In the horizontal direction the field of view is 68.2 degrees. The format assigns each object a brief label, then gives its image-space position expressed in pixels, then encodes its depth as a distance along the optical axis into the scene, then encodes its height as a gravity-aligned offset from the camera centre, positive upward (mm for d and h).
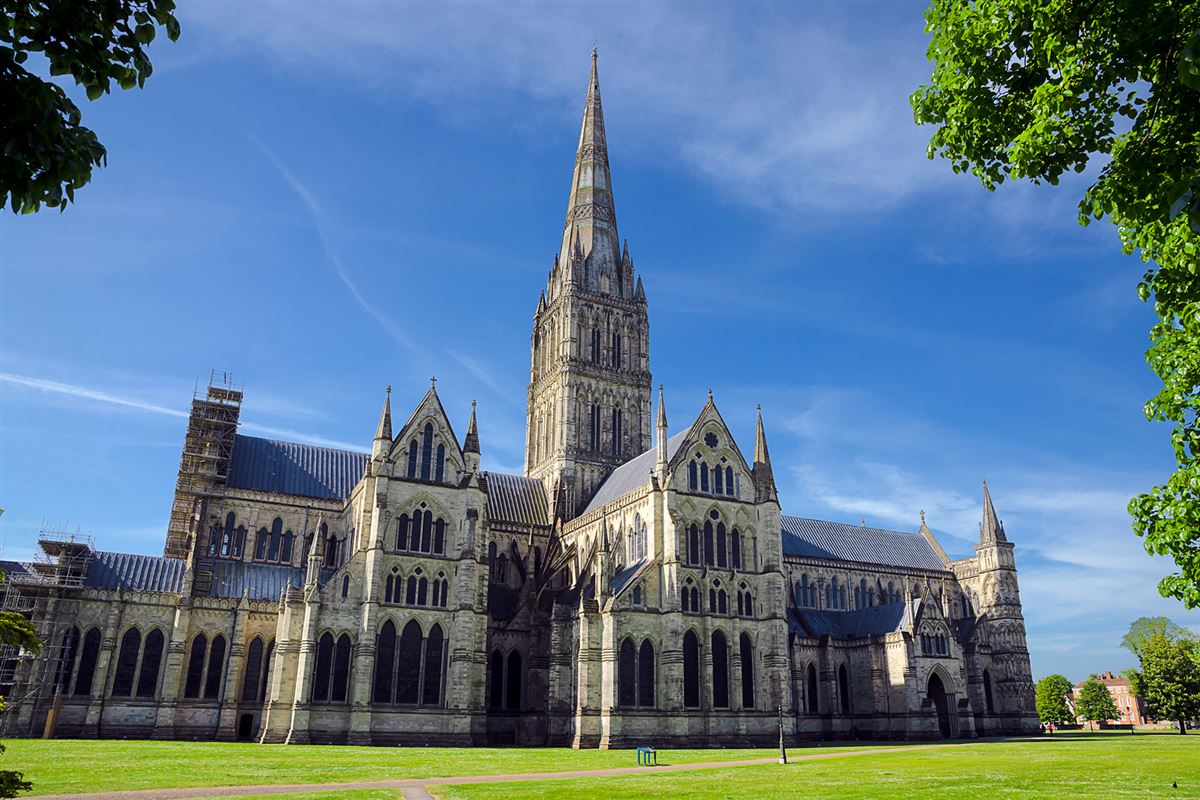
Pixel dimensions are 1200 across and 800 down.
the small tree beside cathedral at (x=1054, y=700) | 111000 +641
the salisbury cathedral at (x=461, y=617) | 50469 +4787
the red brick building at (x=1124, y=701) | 145000 +774
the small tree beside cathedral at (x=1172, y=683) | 71438 +1807
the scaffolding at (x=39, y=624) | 47781 +3624
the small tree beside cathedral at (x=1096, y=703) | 110062 +262
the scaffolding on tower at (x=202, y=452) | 61312 +16090
